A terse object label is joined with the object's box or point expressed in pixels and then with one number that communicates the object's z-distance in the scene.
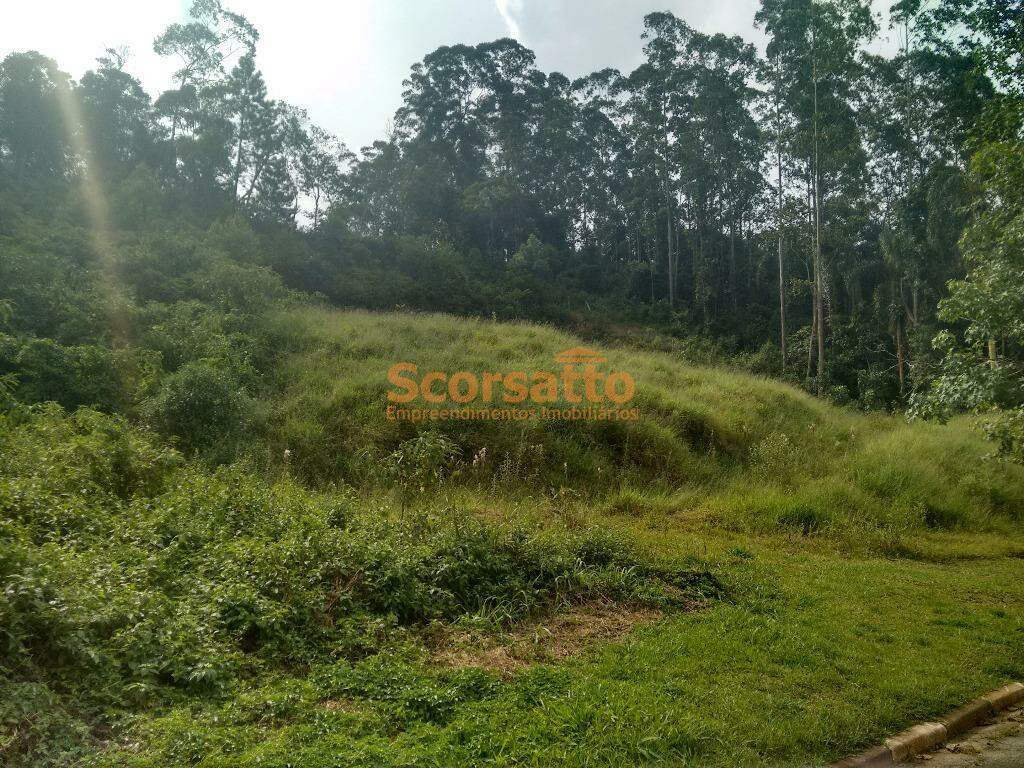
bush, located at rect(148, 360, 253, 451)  9.23
